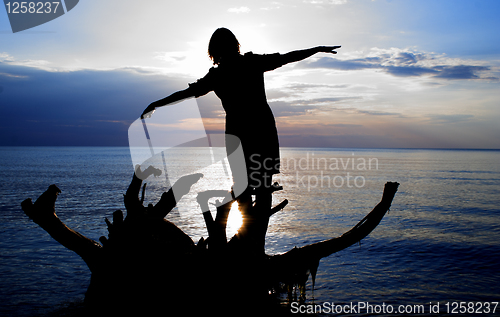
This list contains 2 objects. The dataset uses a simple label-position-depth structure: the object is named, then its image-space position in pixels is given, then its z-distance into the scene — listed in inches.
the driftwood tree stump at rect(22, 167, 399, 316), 182.1
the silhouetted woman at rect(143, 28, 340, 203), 146.6
